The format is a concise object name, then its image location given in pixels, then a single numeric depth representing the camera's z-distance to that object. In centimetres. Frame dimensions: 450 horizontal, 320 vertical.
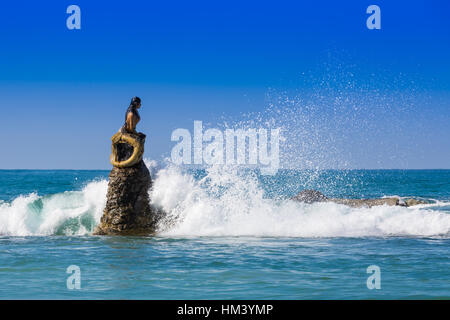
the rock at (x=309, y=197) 2494
